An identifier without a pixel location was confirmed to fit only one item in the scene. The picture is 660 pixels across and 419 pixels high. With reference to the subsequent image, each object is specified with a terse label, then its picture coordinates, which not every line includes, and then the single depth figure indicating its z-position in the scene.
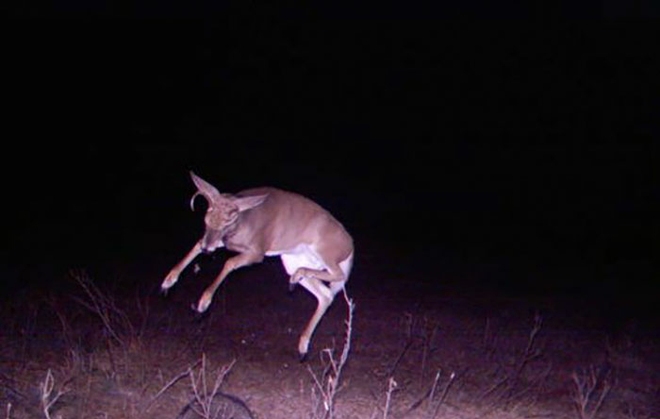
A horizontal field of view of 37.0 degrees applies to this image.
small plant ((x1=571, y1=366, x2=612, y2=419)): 9.27
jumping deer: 8.26
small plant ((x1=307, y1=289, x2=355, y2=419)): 7.07
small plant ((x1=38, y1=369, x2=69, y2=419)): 8.45
